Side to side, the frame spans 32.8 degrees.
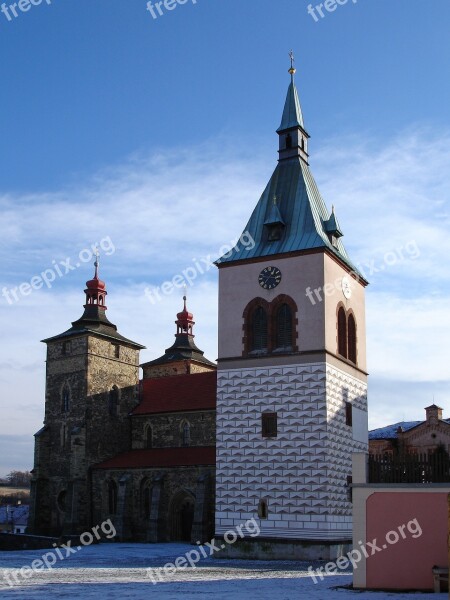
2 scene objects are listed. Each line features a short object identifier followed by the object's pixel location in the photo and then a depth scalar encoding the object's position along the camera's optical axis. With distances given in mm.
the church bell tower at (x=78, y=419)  43750
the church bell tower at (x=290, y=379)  29438
